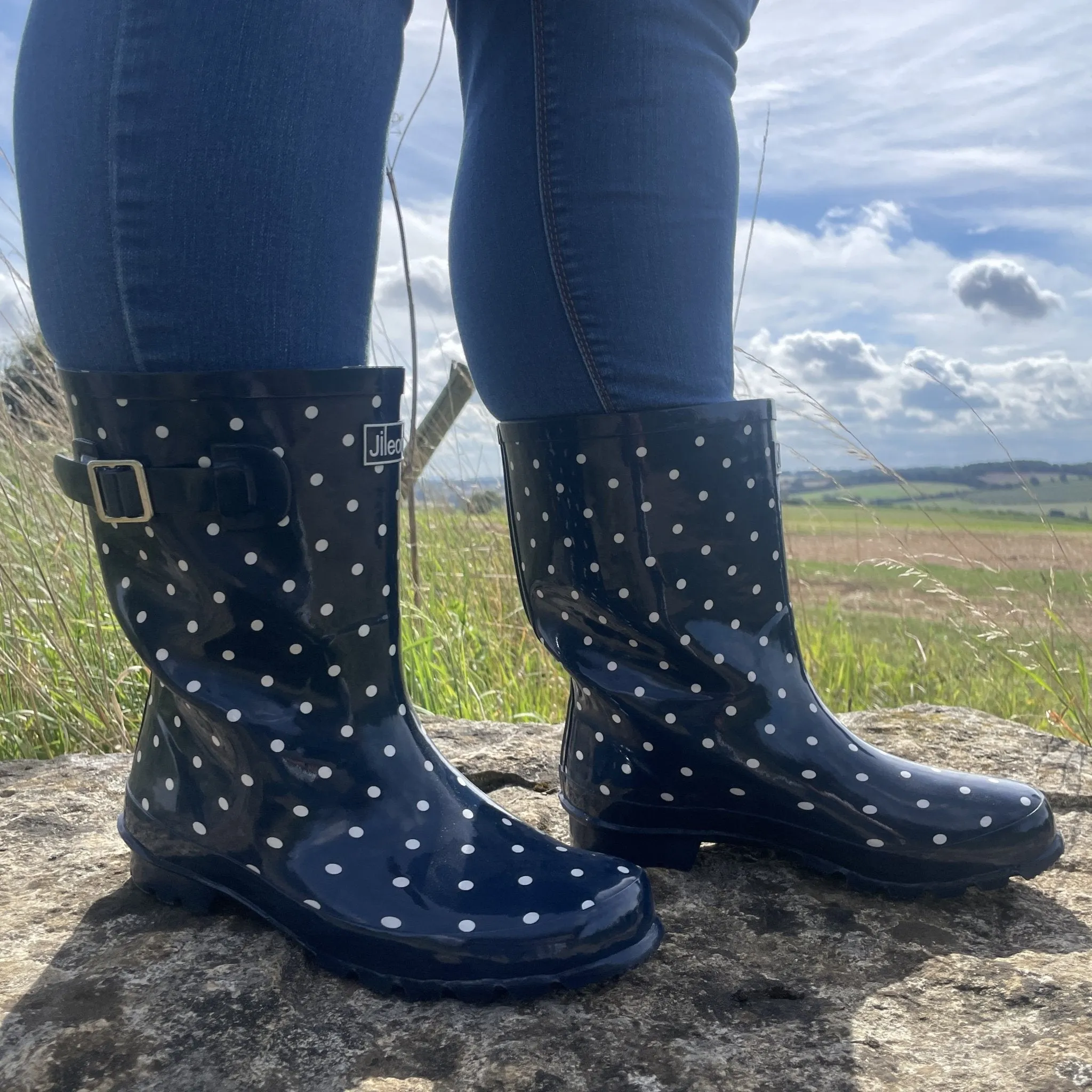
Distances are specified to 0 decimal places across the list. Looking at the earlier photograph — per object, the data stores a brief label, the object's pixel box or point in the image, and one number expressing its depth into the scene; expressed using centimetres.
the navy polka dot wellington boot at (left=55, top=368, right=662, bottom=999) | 73
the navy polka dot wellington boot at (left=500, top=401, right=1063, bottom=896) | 90
